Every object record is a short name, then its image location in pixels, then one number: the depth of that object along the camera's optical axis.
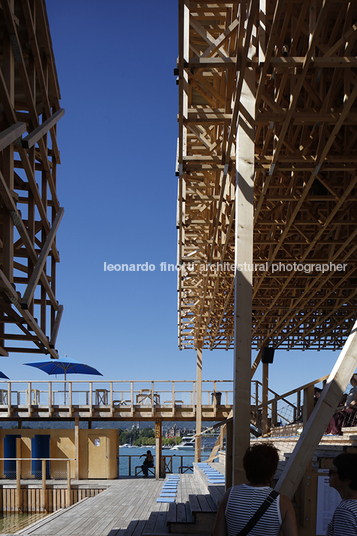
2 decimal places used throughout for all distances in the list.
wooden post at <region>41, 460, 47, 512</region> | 19.91
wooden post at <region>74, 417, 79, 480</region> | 21.91
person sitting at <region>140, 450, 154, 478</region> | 22.61
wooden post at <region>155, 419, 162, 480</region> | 21.66
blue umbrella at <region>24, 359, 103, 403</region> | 24.77
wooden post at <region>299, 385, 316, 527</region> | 5.62
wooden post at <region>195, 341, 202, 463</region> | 22.40
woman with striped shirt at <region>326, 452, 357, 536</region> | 3.13
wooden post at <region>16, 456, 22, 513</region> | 20.00
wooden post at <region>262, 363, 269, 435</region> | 23.35
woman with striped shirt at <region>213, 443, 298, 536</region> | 2.99
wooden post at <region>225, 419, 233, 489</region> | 6.38
